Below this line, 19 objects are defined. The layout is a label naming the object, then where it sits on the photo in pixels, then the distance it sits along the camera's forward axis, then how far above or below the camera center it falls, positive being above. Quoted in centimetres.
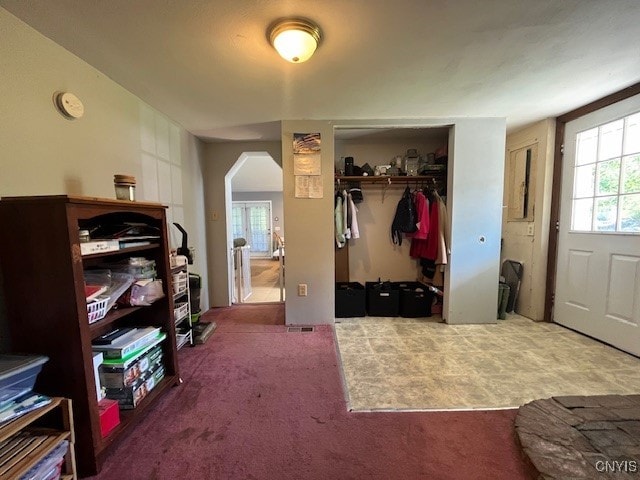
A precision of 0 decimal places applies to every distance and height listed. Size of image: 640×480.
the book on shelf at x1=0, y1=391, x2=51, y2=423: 90 -68
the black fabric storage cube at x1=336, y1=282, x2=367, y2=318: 308 -101
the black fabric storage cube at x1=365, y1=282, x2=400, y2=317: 313 -102
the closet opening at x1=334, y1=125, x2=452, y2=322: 313 +23
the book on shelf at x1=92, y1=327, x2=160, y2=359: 138 -68
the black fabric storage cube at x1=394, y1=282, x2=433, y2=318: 307 -102
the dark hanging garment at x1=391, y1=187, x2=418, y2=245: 314 +2
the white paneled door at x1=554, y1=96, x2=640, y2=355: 212 -12
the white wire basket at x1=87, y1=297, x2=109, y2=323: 122 -43
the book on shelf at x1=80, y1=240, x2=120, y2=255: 119 -12
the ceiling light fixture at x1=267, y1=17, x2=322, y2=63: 130 +96
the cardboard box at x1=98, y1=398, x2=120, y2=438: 125 -97
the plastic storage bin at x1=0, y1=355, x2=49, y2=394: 93 -56
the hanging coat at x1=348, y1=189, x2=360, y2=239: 318 -2
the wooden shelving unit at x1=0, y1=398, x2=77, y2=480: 89 -84
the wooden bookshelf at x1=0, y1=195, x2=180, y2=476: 108 -33
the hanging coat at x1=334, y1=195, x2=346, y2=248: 313 -3
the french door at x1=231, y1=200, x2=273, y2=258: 845 -7
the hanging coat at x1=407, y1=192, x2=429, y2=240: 306 +1
